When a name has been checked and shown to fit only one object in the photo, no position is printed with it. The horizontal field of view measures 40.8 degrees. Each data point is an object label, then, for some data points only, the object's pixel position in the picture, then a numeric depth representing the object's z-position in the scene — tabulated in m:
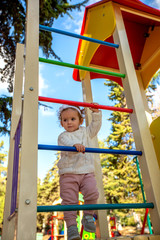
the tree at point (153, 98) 10.79
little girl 1.42
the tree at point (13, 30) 4.60
